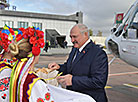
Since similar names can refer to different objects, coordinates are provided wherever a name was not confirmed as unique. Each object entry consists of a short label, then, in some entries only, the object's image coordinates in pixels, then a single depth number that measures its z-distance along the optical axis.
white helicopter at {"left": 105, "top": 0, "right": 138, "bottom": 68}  5.43
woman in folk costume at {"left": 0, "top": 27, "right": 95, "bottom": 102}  1.82
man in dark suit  2.32
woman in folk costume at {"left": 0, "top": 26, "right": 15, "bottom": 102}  2.13
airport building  34.72
